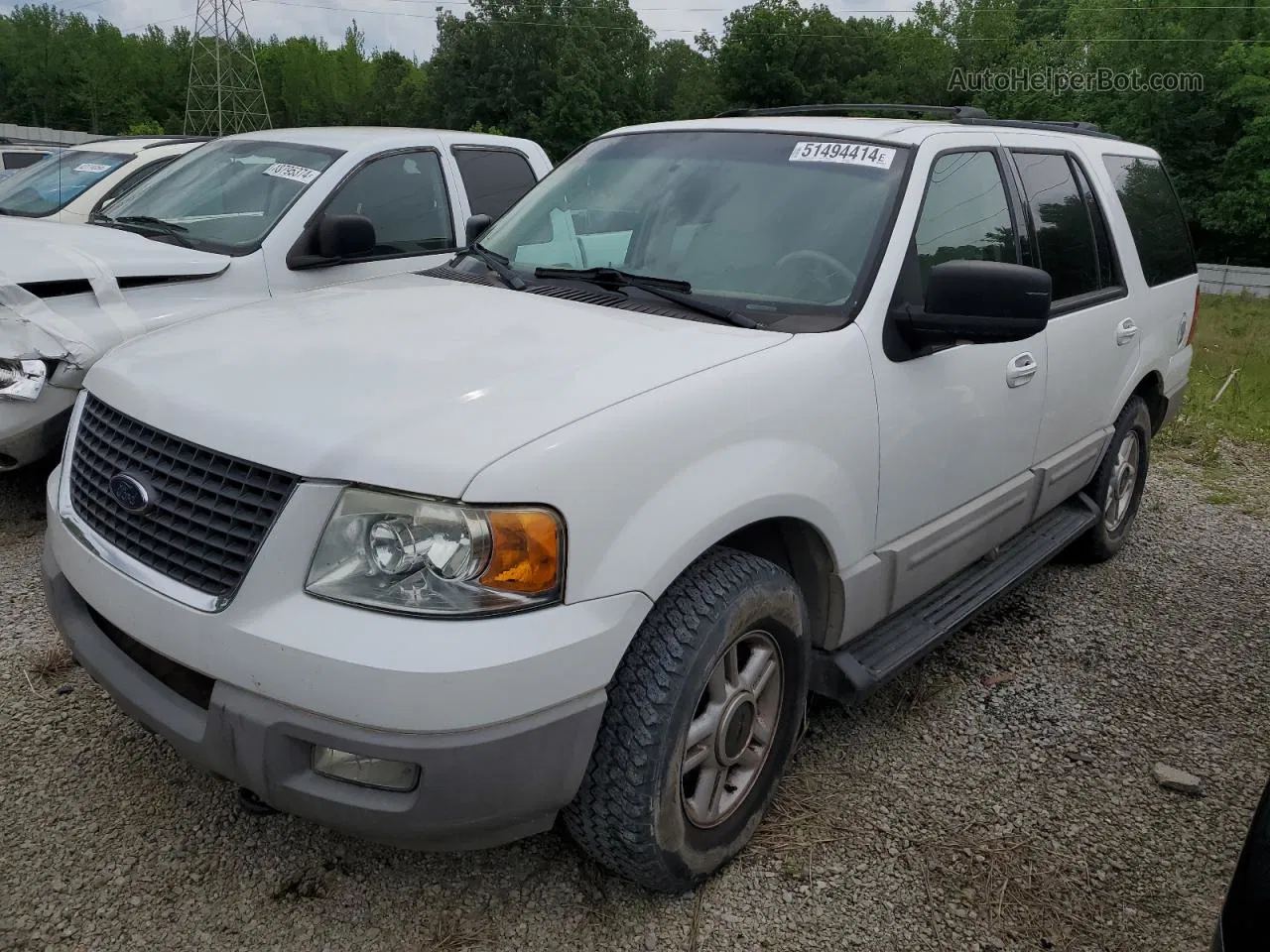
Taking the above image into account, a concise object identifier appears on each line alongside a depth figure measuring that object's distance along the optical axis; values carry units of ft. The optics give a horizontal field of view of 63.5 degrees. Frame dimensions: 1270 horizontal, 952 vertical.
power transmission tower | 189.67
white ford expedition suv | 6.46
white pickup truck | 13.88
